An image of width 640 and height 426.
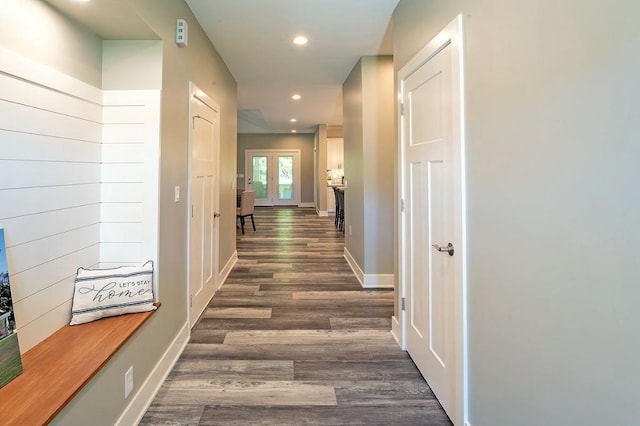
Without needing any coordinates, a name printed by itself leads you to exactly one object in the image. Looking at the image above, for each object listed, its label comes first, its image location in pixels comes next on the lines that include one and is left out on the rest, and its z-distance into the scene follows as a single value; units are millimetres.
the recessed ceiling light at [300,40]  3198
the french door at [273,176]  12461
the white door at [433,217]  1616
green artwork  1208
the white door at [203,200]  2668
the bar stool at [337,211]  8080
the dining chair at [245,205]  7270
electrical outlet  1614
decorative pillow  1710
